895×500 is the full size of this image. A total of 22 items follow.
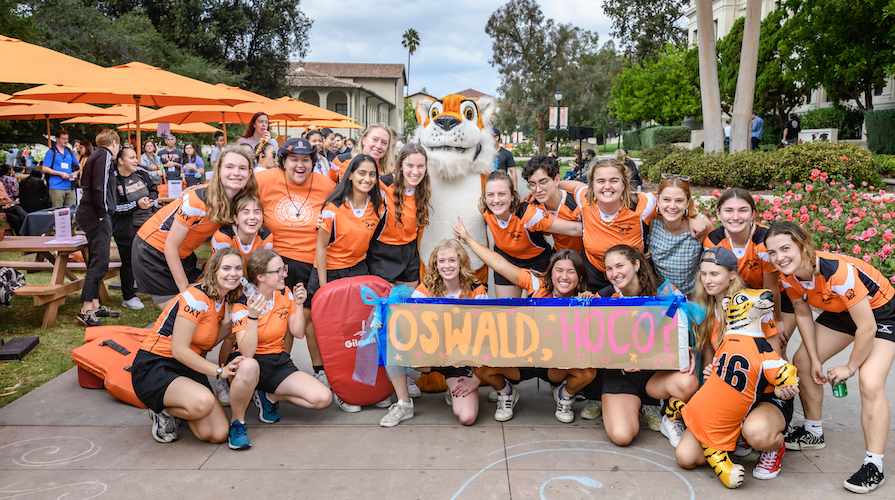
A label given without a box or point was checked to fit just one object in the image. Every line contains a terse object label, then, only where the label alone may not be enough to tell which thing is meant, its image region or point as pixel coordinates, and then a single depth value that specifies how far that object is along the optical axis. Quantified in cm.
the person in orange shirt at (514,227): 434
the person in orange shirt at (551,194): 457
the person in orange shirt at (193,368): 352
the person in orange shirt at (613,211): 406
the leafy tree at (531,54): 5038
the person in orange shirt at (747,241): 355
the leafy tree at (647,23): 4925
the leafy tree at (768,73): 2439
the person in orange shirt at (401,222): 444
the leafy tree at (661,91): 3466
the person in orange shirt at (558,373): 390
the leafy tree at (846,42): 1669
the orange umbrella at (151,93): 688
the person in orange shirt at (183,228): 408
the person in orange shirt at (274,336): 380
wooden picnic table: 576
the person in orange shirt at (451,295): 392
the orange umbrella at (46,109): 1098
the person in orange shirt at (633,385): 359
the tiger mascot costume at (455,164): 471
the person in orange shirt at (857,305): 306
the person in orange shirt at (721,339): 314
